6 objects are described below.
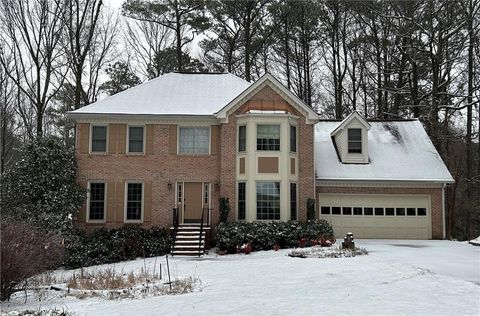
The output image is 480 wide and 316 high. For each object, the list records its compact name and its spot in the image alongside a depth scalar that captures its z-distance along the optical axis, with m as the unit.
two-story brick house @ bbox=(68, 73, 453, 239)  21.73
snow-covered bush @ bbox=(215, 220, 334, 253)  19.70
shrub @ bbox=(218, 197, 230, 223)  21.20
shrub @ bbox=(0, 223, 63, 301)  11.20
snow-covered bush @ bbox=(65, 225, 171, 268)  18.92
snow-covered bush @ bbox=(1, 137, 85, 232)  20.03
